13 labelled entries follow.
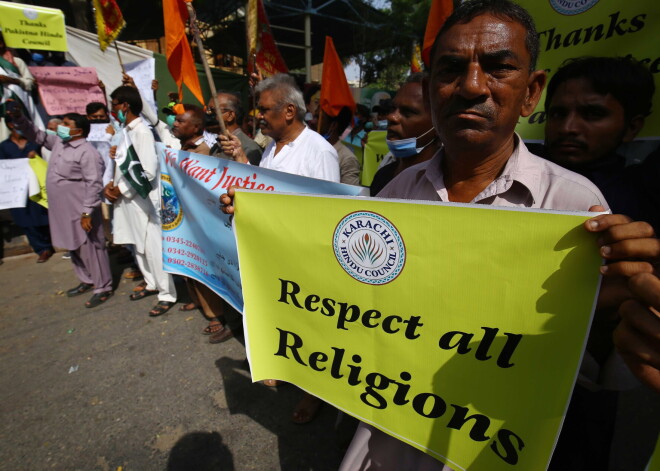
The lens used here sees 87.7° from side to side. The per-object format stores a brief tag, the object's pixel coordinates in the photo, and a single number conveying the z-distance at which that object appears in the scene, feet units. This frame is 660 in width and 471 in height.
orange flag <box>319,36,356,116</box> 11.75
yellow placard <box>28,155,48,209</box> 16.22
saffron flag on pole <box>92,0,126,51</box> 11.87
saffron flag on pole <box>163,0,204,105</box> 7.75
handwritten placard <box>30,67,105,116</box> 17.01
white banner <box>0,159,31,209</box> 15.65
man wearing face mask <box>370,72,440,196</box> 6.52
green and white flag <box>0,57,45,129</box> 15.60
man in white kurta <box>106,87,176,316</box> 11.14
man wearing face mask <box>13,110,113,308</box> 12.21
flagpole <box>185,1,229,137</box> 6.72
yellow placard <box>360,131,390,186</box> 11.99
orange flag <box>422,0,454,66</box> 7.32
